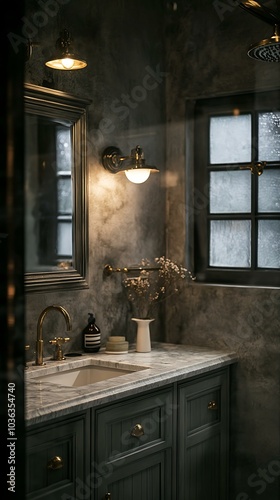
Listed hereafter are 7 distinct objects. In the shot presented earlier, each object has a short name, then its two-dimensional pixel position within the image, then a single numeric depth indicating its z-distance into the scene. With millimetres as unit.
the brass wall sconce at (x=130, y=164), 2703
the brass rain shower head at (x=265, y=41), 2205
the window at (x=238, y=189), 2879
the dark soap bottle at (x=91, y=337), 2633
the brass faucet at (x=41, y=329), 2236
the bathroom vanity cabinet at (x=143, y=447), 1866
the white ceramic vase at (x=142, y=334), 2746
